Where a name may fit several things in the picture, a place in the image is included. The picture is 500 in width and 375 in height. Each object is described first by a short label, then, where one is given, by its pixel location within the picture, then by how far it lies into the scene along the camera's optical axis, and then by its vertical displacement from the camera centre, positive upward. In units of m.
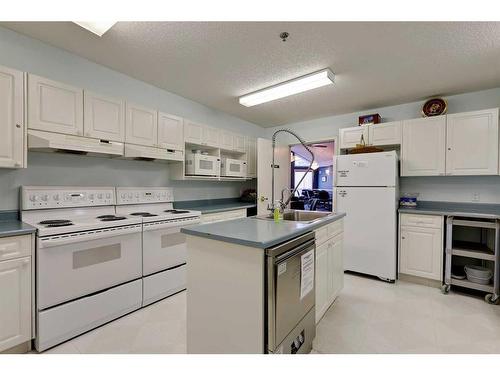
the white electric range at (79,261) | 1.74 -0.63
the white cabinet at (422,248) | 2.83 -0.73
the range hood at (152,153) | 2.55 +0.36
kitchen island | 1.31 -0.61
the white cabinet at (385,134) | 3.29 +0.75
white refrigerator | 2.97 -0.29
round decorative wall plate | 3.11 +1.06
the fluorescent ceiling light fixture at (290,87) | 2.59 +1.18
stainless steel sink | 2.45 -0.29
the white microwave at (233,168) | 3.77 +0.28
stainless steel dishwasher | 1.31 -0.67
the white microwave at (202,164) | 3.25 +0.28
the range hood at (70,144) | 1.94 +0.35
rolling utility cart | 2.51 -0.70
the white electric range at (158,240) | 2.40 -0.59
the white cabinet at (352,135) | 3.56 +0.77
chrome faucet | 2.17 -0.18
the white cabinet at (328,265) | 1.97 -0.72
